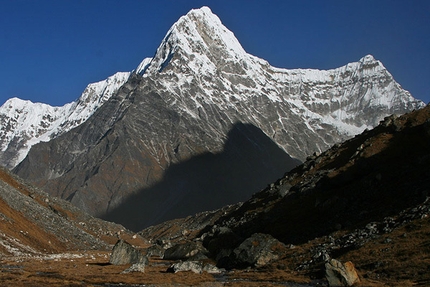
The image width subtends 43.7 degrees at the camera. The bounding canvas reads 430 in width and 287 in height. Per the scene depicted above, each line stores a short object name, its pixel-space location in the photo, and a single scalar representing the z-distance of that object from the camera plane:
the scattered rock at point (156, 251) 116.53
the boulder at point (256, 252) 70.19
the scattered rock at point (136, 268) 64.62
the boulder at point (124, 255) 77.69
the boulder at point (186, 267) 67.12
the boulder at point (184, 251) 94.88
